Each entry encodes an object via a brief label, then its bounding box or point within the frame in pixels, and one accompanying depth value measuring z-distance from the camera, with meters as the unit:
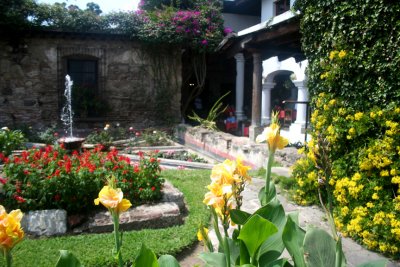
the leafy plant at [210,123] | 9.57
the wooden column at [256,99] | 8.39
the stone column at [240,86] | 11.82
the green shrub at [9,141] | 6.67
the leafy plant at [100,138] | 9.00
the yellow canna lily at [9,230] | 0.96
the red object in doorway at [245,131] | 11.31
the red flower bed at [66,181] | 3.51
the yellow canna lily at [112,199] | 1.03
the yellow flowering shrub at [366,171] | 2.82
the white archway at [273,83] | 11.02
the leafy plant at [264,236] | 1.03
